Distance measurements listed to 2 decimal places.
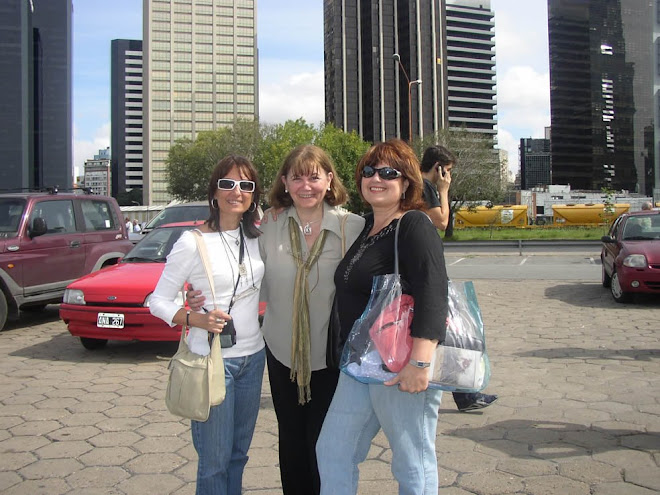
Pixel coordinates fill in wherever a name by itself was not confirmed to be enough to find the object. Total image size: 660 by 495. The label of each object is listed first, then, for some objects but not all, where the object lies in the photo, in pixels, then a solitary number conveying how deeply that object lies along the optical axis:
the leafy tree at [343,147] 49.06
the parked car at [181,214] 9.34
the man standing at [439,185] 3.44
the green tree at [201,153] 69.56
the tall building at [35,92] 91.75
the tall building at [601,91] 138.38
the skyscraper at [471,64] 157.88
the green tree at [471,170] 41.72
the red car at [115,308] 6.27
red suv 8.19
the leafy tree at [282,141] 52.31
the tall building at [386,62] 123.38
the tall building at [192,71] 145.88
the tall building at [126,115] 170.12
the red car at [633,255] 9.65
